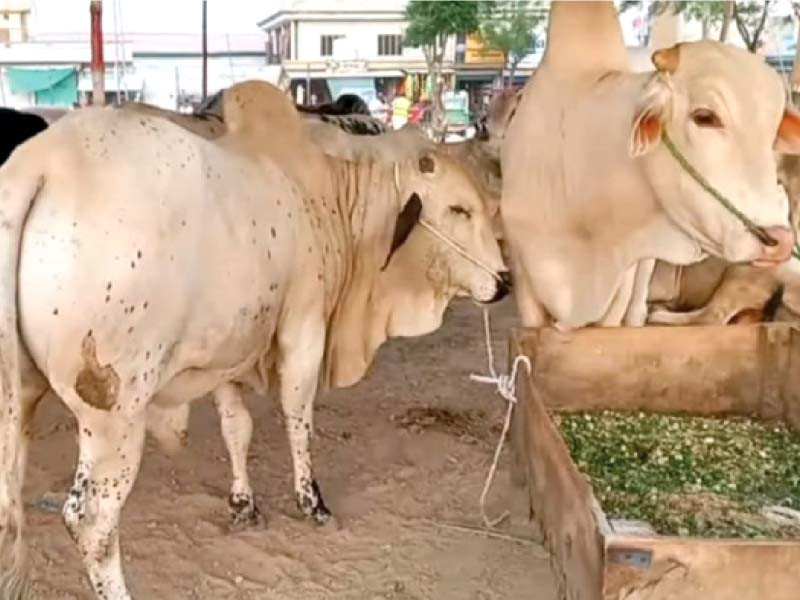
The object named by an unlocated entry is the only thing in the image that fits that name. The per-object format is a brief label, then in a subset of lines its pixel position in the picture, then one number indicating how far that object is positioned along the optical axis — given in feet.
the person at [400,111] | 65.46
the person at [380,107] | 70.79
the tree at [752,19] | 36.56
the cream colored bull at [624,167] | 9.51
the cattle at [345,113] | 22.12
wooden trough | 10.76
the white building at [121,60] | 52.06
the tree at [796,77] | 15.94
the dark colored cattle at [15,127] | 20.34
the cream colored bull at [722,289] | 14.35
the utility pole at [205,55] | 47.35
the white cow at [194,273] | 8.52
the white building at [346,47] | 88.17
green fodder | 8.68
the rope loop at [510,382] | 10.69
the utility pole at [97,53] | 28.32
